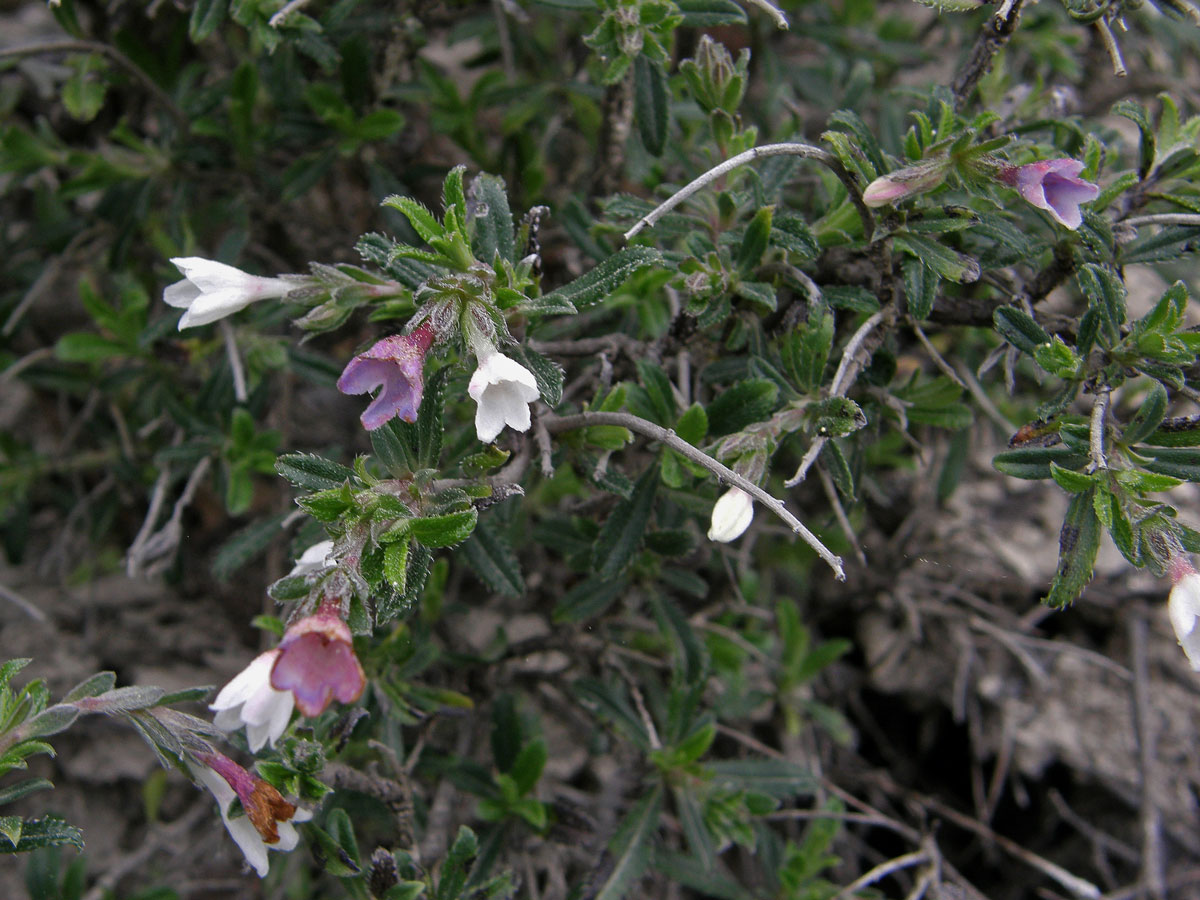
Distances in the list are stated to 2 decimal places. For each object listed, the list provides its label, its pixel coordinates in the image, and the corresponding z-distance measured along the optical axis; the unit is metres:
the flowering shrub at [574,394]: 0.26
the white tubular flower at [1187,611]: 0.25
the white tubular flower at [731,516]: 0.26
